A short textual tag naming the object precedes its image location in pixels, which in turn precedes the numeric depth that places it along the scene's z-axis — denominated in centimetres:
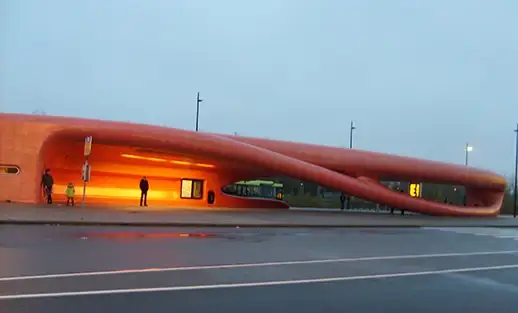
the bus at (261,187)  5548
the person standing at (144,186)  2869
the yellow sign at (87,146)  2239
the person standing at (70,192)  2564
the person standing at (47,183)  2530
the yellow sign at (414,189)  4058
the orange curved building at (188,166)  2533
